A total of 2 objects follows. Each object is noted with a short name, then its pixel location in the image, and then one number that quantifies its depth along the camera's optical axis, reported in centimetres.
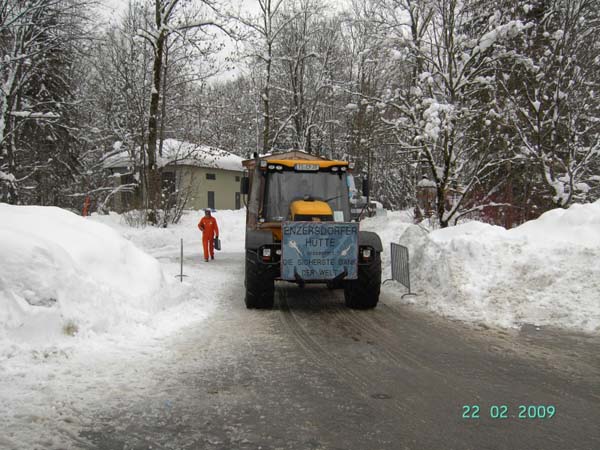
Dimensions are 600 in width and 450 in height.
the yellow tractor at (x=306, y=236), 866
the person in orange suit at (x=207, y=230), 1609
